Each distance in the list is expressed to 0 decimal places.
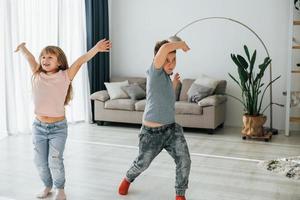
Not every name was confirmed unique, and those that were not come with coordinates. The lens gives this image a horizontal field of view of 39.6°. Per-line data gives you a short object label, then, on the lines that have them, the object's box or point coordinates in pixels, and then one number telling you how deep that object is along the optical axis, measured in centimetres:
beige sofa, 572
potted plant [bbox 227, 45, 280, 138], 540
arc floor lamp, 584
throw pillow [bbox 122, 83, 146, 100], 627
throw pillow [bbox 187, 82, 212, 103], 589
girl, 300
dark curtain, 668
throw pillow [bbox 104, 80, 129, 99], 640
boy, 294
